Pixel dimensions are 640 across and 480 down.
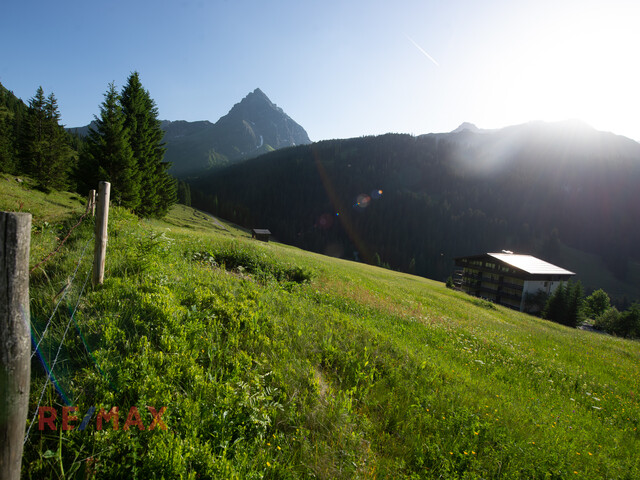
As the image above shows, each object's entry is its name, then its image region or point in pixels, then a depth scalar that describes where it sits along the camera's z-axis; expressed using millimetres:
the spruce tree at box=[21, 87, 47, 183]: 38094
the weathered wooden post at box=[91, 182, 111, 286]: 5711
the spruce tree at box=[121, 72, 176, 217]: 30016
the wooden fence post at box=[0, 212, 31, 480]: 1996
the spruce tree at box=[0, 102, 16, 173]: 38109
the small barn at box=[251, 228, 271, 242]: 81625
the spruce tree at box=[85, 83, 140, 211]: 26297
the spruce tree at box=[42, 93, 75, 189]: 38656
